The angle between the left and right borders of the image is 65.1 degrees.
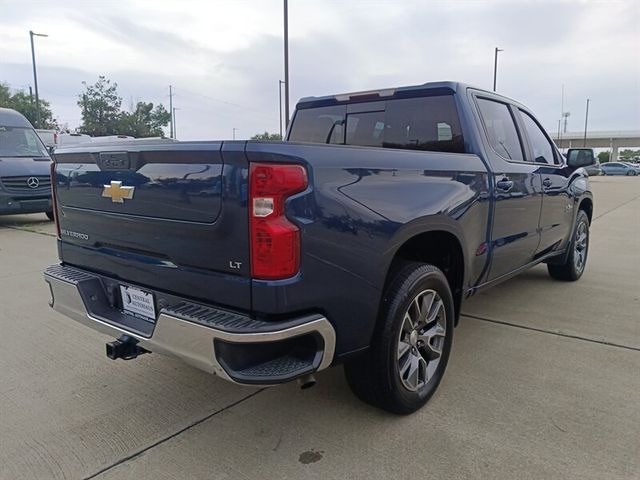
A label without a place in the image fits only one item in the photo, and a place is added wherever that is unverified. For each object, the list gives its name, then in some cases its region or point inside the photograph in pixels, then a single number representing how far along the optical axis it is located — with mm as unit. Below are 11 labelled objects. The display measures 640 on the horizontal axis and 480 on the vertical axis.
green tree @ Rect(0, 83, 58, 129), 42344
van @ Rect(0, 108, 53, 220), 9961
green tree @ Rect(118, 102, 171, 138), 55438
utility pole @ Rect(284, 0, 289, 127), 15953
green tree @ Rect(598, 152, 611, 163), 90400
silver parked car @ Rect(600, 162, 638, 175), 55062
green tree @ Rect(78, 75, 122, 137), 53625
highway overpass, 80625
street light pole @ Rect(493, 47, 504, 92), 29866
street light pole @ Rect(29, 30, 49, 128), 25734
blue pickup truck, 2090
